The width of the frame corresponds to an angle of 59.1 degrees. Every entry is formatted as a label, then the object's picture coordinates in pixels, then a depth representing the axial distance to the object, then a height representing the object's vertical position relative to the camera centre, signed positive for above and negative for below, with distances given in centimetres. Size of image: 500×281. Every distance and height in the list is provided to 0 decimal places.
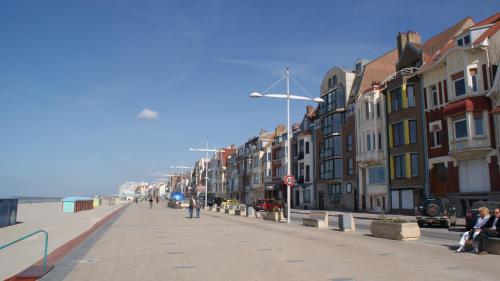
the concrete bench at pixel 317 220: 2305 -127
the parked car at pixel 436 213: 2444 -97
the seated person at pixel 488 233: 1186 -101
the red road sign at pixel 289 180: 2572 +90
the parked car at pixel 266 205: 4668 -99
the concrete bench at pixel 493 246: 1168 -134
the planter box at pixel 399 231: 1584 -128
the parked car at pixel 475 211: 1854 -67
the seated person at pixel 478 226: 1228 -86
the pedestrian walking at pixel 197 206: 3381 -82
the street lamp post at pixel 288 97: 2698 +626
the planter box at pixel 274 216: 2934 -137
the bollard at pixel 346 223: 2047 -127
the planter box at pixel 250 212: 3612 -133
